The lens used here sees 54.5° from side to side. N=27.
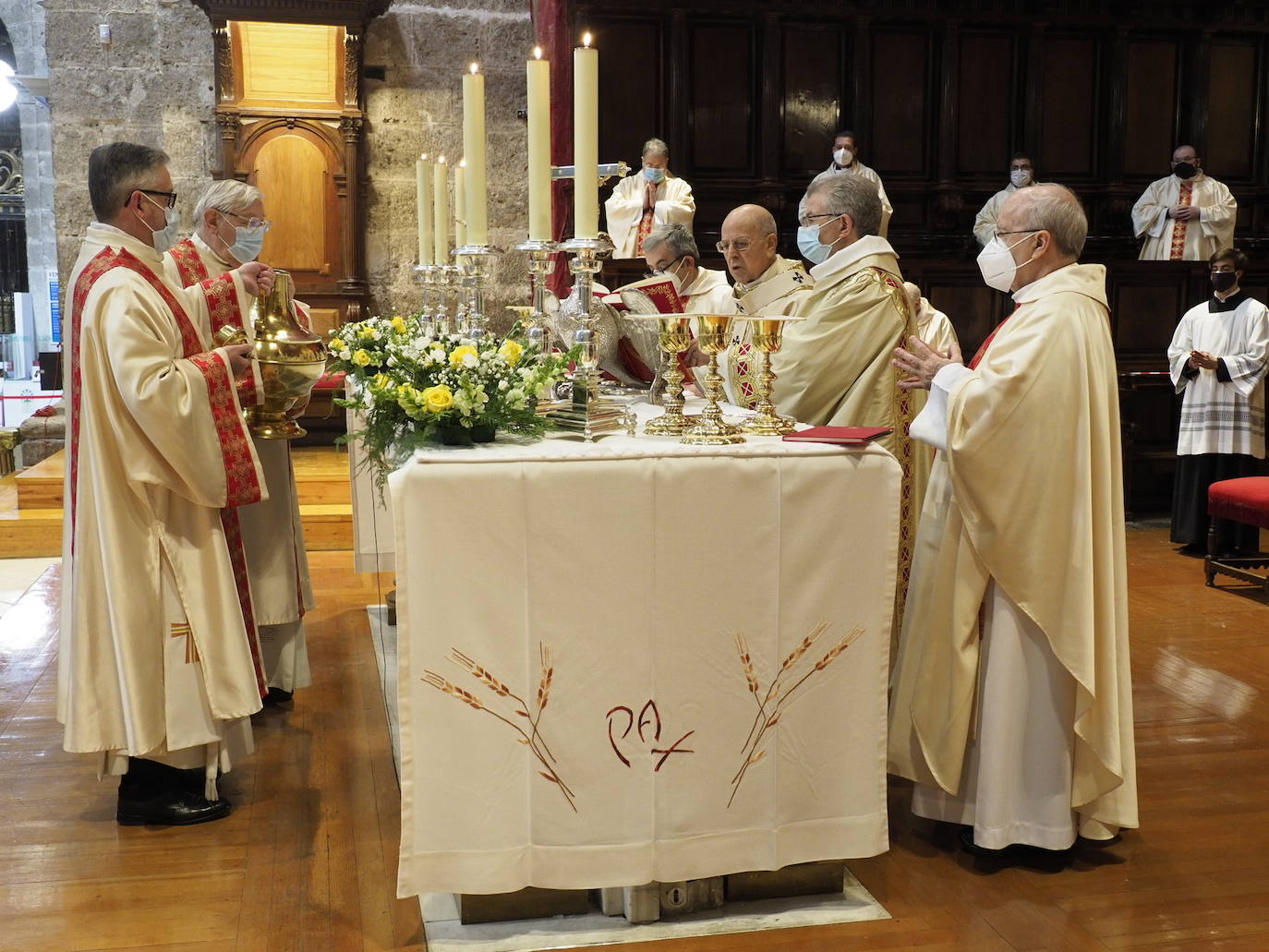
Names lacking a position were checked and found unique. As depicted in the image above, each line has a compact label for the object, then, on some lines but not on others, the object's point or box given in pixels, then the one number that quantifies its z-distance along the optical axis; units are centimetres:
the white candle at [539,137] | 265
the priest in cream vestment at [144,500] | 307
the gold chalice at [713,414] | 270
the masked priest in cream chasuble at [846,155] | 945
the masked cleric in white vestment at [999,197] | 978
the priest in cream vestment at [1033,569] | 293
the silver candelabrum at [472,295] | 376
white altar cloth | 252
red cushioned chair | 618
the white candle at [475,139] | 295
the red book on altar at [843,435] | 267
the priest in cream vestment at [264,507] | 386
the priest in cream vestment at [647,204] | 862
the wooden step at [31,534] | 693
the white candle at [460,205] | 419
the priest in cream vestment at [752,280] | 383
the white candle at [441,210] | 431
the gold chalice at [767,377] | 283
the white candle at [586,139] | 258
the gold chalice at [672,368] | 279
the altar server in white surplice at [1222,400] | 730
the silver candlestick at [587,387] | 279
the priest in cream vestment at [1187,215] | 988
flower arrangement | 265
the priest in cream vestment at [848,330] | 356
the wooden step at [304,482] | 724
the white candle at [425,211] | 464
